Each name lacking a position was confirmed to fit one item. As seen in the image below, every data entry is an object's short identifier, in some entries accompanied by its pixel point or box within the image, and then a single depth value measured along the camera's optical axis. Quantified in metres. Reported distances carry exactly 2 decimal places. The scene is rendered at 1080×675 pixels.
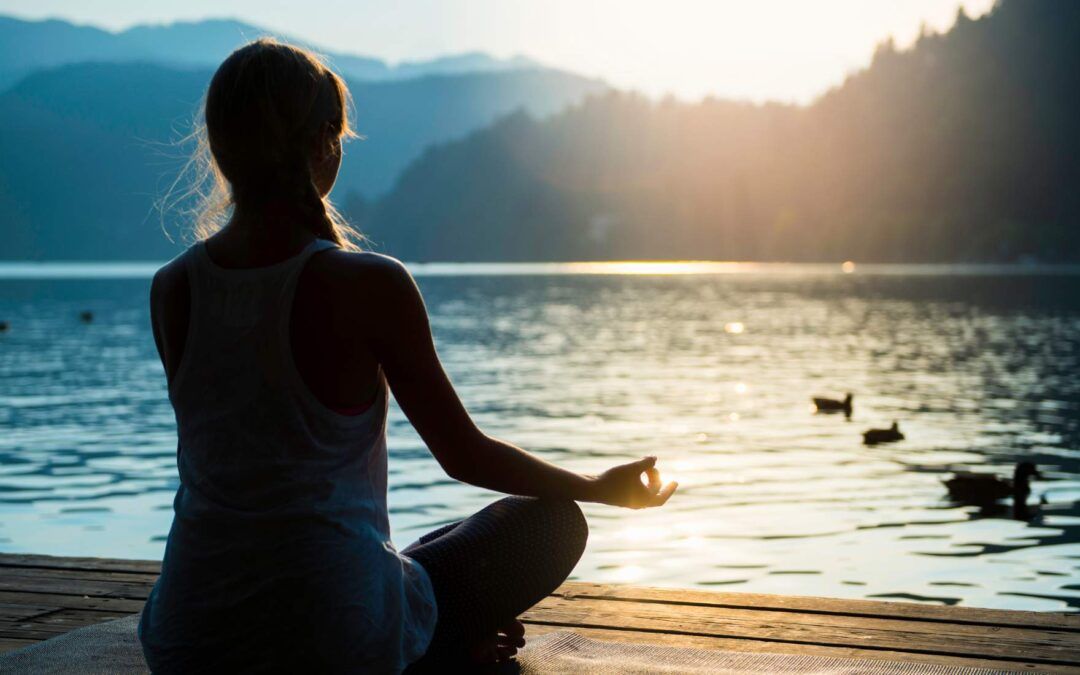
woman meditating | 2.75
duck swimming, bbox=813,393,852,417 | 23.19
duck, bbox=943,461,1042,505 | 13.88
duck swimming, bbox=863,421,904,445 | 18.86
